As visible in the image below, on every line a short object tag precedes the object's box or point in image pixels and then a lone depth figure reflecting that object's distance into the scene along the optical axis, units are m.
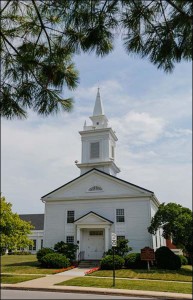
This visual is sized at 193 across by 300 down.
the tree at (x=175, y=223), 22.70
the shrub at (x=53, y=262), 23.06
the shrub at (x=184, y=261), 27.38
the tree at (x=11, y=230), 13.26
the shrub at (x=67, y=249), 26.06
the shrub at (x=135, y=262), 23.03
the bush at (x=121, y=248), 25.34
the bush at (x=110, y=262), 21.92
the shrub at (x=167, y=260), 22.53
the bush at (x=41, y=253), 25.03
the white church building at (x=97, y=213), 26.81
